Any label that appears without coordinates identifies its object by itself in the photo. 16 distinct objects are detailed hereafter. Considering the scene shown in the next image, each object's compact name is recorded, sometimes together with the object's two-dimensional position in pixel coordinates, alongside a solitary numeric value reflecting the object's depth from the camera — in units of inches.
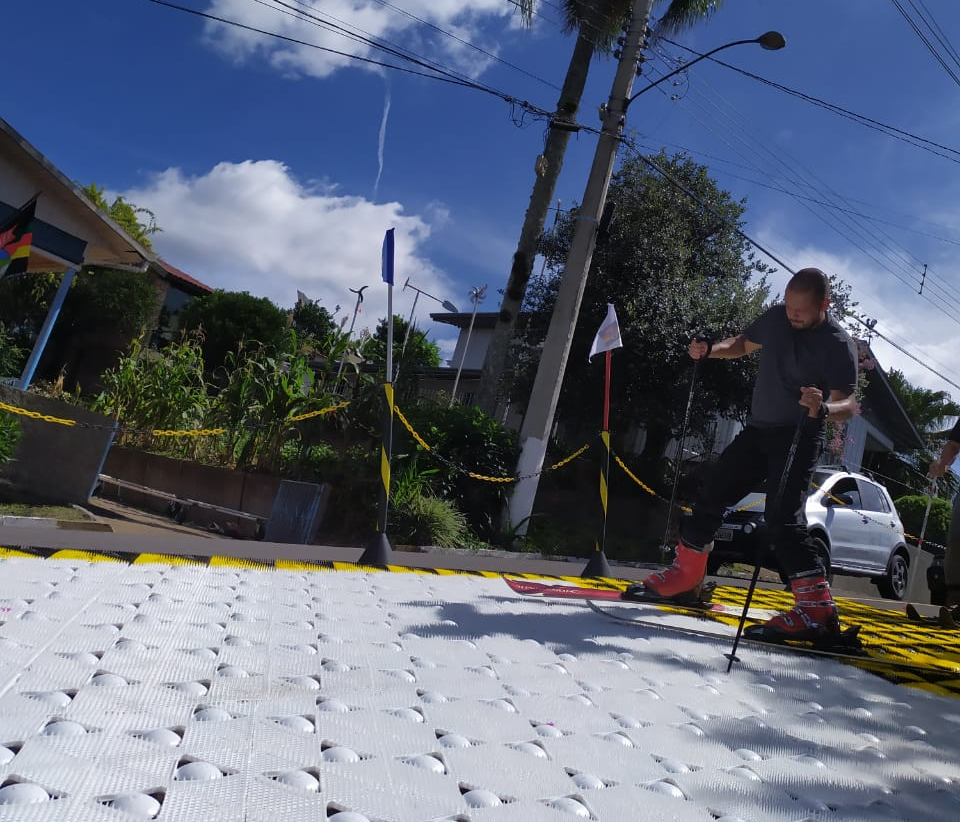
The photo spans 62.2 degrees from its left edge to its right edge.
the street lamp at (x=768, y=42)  433.1
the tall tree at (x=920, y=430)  1286.9
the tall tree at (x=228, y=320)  1037.2
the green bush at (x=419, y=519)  356.8
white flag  263.1
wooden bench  353.7
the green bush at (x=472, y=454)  410.6
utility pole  411.2
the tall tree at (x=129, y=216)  1168.2
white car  362.3
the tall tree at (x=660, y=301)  548.1
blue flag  224.5
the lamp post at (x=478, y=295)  1033.0
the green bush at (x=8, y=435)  315.6
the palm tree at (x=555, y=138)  502.6
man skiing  149.5
